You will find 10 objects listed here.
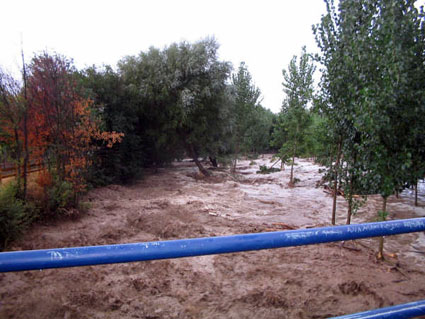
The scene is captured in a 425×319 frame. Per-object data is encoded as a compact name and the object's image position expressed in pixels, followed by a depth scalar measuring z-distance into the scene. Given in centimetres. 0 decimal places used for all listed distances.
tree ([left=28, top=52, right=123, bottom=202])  869
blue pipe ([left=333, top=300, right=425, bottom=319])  131
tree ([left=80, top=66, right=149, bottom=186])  1473
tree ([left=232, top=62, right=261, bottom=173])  2533
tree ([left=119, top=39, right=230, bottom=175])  1752
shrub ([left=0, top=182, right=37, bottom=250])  692
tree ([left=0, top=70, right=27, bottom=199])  783
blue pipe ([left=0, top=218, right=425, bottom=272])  100
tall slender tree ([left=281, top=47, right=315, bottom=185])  1877
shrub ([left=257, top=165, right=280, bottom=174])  2527
